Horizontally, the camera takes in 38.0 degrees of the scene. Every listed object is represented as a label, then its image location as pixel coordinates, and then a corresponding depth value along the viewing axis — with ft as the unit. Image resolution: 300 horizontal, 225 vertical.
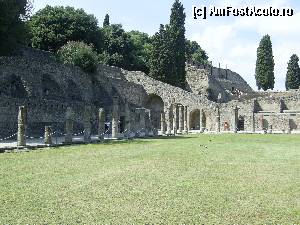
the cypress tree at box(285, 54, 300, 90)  213.05
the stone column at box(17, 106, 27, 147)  57.52
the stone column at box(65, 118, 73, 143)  67.97
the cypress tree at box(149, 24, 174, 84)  157.69
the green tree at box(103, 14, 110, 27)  204.74
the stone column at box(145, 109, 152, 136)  121.51
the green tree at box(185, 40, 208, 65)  242.78
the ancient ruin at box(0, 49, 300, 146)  80.84
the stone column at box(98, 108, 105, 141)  76.79
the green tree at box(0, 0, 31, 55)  81.06
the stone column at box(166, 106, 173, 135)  112.35
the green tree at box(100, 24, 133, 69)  163.17
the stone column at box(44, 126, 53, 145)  61.82
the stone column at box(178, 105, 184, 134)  130.76
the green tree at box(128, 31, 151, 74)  173.66
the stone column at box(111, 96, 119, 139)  88.02
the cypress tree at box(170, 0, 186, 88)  157.28
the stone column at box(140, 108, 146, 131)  108.41
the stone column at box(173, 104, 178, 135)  114.46
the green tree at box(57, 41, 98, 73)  119.34
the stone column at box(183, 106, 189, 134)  131.32
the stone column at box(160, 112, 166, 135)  113.19
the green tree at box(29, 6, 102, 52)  139.54
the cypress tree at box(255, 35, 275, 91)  200.54
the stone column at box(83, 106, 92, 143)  73.87
